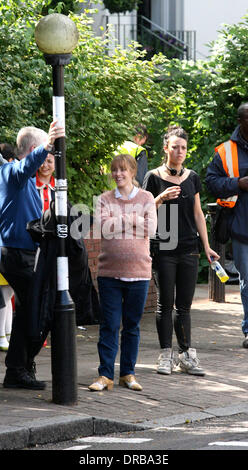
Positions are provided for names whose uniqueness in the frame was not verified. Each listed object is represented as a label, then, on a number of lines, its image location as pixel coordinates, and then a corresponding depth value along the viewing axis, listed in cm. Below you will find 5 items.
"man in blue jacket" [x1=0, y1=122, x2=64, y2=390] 1338
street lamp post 1255
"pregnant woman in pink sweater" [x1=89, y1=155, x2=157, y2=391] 1356
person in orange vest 1733
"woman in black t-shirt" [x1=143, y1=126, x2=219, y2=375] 1490
